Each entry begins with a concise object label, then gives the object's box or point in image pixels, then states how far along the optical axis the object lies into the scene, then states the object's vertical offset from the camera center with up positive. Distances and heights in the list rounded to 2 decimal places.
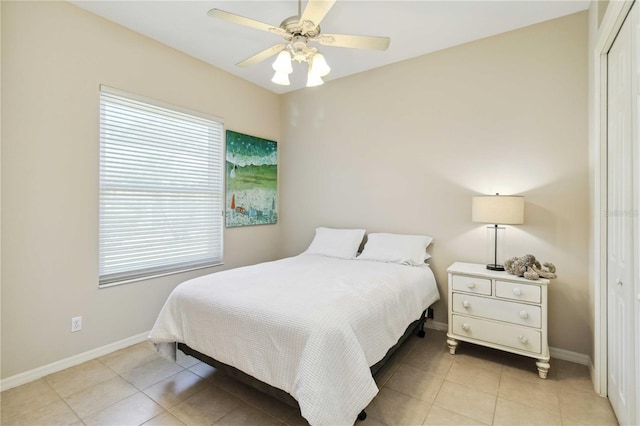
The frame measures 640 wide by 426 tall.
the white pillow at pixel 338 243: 3.38 -0.35
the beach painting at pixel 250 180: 3.69 +0.41
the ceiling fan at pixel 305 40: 1.82 +1.15
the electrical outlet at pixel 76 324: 2.44 -0.91
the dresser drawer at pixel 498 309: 2.26 -0.75
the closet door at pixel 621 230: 1.56 -0.09
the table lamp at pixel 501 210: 2.42 +0.03
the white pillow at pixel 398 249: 3.01 -0.37
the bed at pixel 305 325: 1.50 -0.67
